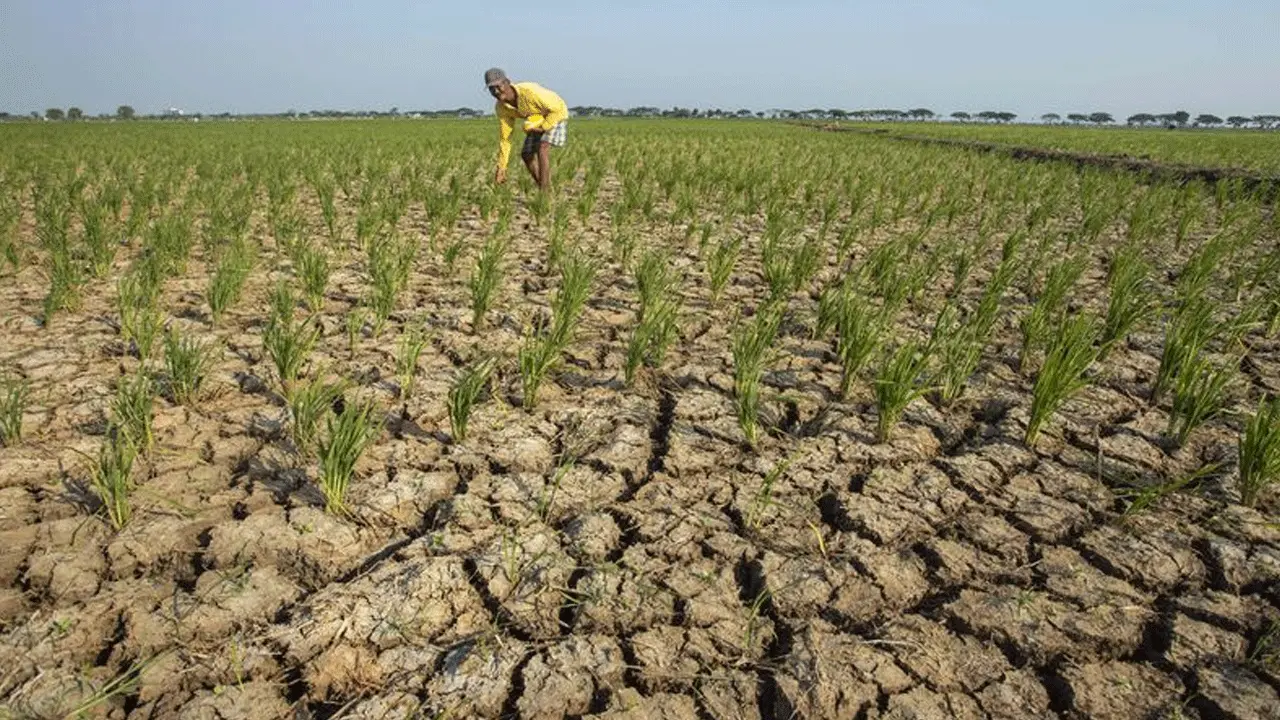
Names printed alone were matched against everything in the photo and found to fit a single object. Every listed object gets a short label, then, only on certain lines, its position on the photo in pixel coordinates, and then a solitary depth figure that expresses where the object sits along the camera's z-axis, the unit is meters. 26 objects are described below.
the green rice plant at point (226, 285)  2.98
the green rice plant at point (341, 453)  1.68
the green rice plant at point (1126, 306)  2.74
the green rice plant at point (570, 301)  2.56
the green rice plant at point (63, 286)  2.85
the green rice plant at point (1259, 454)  1.77
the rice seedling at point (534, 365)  2.30
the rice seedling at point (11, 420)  1.95
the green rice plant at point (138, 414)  1.91
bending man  5.72
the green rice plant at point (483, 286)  3.04
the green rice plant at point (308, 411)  1.95
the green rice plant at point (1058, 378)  2.08
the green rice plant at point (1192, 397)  2.08
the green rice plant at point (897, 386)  2.10
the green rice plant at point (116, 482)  1.63
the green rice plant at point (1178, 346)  2.40
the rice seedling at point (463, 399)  2.07
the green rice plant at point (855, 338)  2.41
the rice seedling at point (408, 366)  2.36
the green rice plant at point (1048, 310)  2.72
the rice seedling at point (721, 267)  3.58
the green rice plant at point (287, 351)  2.29
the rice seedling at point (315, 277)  3.21
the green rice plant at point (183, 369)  2.21
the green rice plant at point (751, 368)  2.12
